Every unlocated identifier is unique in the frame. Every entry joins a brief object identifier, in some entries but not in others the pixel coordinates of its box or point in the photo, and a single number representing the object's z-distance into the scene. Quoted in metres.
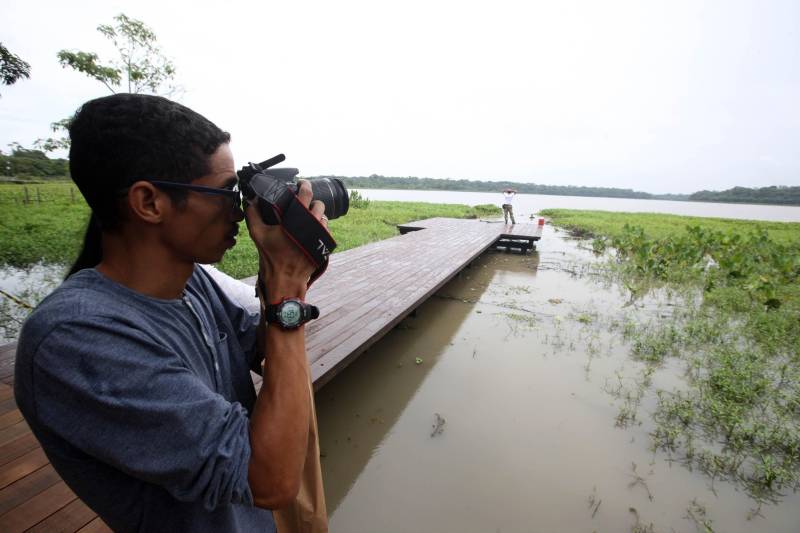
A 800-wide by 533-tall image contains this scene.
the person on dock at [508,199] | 11.26
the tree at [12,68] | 5.02
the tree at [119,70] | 9.69
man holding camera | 0.54
